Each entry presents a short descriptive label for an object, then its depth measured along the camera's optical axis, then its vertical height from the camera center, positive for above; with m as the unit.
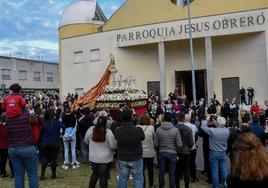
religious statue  20.60 +1.25
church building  31.48 +4.00
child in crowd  6.79 -0.13
